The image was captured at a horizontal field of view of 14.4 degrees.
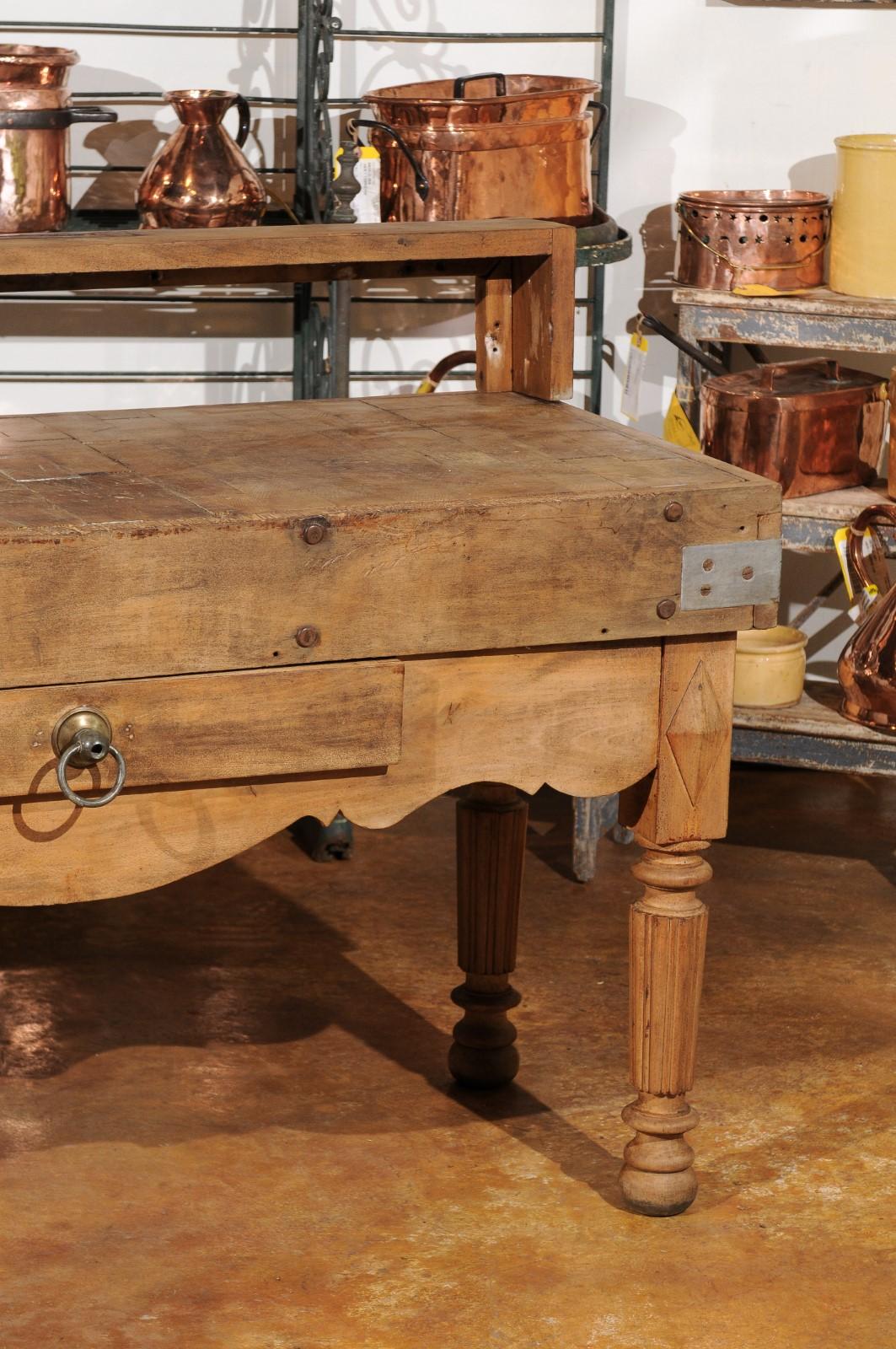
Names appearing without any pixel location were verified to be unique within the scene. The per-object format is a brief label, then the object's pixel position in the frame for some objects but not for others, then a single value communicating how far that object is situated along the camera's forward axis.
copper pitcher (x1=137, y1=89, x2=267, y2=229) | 5.80
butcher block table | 3.51
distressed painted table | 6.11
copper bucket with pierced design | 6.21
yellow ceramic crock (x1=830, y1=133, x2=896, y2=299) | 6.12
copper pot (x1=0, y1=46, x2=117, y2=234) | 5.57
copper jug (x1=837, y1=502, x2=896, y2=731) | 5.58
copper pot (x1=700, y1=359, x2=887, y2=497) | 6.09
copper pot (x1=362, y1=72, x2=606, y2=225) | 5.73
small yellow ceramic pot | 6.43
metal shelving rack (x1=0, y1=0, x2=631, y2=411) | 6.33
